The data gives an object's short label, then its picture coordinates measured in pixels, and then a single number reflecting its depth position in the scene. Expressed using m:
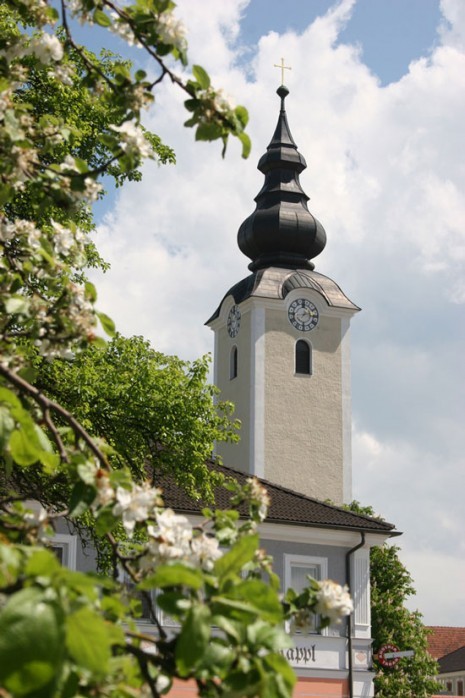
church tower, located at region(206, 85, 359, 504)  53.28
